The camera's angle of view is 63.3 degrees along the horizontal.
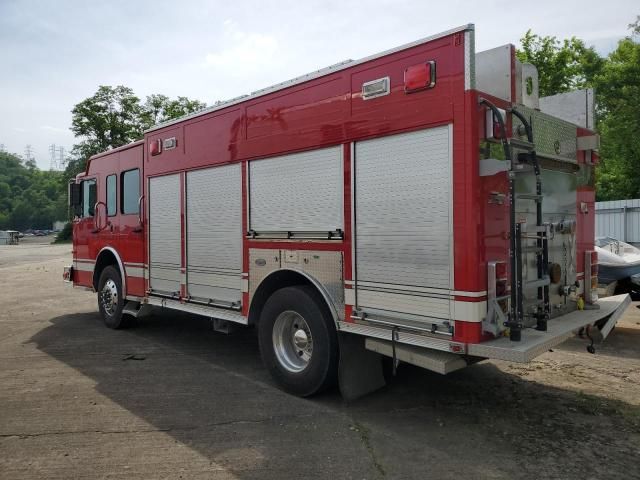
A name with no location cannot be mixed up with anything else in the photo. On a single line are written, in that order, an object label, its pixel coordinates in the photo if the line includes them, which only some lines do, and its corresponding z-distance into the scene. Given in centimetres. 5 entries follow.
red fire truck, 377
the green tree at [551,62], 2231
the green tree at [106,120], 4294
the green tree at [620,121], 2748
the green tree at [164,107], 4216
